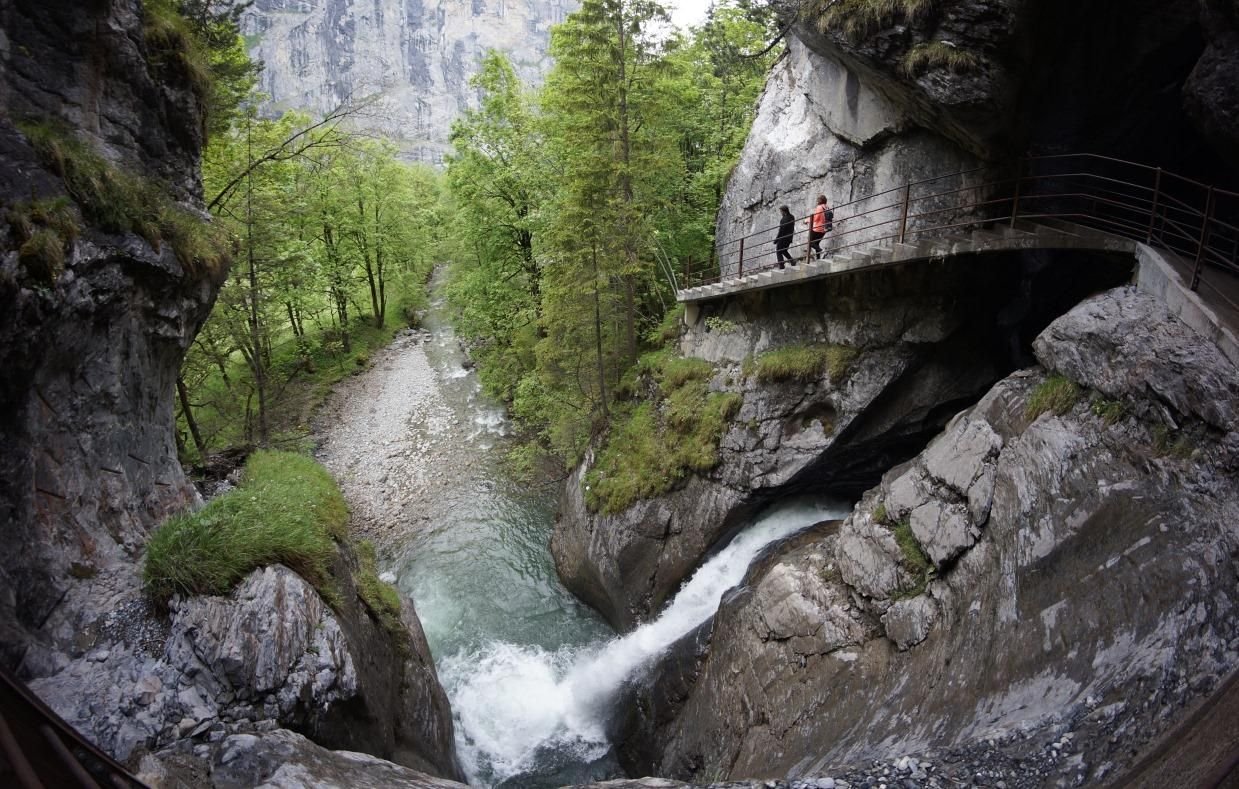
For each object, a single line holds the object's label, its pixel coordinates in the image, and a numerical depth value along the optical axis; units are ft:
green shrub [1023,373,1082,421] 24.97
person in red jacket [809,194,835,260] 40.34
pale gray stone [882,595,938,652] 25.82
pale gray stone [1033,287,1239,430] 19.80
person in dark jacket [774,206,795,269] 42.30
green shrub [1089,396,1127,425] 22.61
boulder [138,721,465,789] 17.49
